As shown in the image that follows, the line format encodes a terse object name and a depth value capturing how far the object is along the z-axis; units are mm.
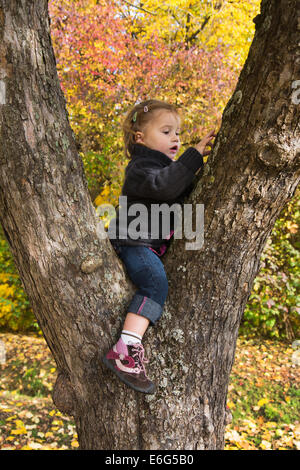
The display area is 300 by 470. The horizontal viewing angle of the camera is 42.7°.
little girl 1638
